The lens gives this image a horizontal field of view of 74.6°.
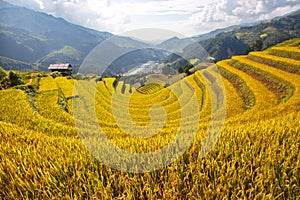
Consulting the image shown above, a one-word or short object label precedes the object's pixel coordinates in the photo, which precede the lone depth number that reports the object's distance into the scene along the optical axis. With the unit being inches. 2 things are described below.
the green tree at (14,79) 806.5
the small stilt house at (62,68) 1988.2
